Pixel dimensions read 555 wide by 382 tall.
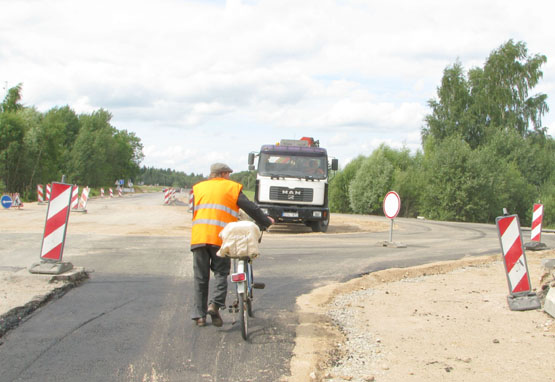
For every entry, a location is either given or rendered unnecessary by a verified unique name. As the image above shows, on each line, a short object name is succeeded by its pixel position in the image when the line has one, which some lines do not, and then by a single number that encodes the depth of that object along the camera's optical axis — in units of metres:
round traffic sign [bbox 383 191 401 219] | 14.62
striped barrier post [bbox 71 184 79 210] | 26.00
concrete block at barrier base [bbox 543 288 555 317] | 6.02
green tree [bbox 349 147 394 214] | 47.69
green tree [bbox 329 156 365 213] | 53.38
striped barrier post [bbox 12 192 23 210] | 29.16
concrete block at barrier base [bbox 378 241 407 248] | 14.77
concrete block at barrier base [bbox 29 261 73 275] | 7.78
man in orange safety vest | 5.64
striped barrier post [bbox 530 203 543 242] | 14.10
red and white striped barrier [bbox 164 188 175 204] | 40.88
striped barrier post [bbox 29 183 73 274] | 7.95
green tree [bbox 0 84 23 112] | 57.00
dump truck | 18.75
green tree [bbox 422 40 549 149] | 48.59
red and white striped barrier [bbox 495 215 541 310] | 6.56
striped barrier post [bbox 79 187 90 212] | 27.85
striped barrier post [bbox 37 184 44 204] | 36.01
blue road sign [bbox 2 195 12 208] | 27.23
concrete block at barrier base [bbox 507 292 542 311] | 6.46
